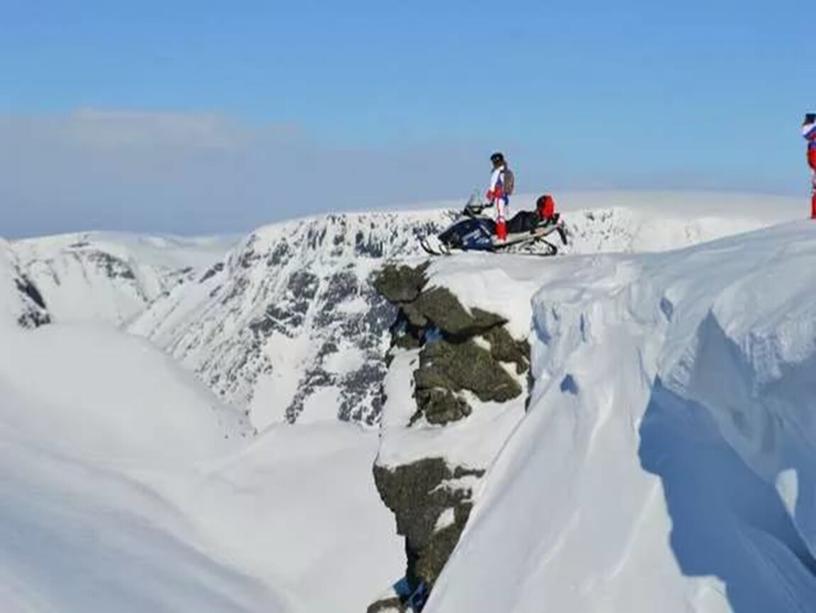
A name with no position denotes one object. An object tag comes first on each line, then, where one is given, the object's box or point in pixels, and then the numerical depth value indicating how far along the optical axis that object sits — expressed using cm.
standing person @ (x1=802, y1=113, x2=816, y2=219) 2133
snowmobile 2711
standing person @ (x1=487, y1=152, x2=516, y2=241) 2638
